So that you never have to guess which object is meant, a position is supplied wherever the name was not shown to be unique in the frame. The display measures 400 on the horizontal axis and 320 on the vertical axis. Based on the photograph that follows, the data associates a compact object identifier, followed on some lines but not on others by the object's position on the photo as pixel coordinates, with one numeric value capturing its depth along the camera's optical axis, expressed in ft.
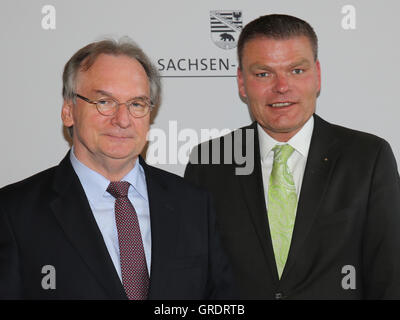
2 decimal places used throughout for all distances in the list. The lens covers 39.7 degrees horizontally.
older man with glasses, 6.31
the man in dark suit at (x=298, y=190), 7.48
